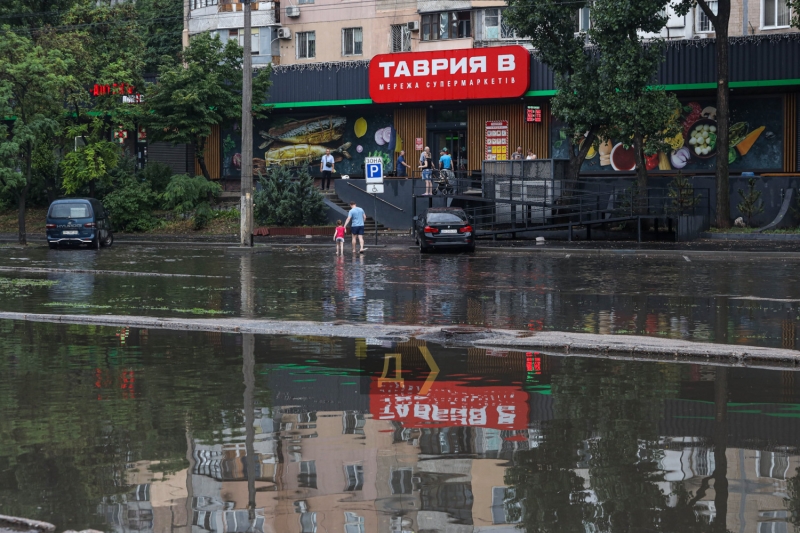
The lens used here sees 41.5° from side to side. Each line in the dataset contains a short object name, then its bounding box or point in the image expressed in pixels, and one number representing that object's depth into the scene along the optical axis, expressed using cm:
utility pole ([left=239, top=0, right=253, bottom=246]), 3559
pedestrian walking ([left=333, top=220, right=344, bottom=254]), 3181
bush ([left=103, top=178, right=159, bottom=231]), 4531
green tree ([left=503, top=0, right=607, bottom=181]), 3694
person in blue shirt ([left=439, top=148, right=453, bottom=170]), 4094
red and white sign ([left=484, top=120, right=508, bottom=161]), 4472
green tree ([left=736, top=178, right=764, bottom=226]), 3606
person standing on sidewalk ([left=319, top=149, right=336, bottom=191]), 4428
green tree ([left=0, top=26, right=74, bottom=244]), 3950
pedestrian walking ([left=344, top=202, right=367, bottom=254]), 3284
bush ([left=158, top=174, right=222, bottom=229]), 4375
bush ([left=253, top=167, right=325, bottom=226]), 4178
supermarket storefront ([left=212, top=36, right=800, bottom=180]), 3962
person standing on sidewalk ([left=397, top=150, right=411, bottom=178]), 4381
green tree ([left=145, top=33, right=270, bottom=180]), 4359
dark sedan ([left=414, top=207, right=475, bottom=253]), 3259
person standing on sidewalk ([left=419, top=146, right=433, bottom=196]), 4000
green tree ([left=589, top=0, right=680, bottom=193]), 3531
